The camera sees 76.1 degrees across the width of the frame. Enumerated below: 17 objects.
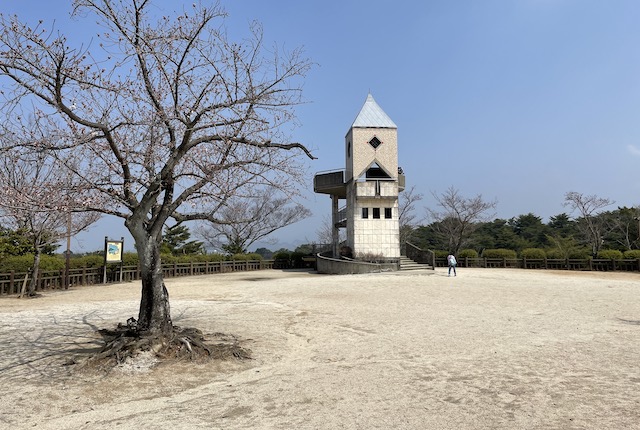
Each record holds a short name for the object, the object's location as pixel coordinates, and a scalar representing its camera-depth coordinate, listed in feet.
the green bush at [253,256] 115.55
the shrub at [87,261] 66.44
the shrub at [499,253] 100.48
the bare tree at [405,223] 134.62
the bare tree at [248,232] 131.13
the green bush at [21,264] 53.72
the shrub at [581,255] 88.89
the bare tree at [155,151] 20.83
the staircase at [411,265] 86.52
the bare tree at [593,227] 118.42
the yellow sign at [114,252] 69.97
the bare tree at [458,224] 118.20
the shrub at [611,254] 84.69
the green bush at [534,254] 95.34
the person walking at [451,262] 71.55
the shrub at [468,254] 104.42
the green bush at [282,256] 122.51
